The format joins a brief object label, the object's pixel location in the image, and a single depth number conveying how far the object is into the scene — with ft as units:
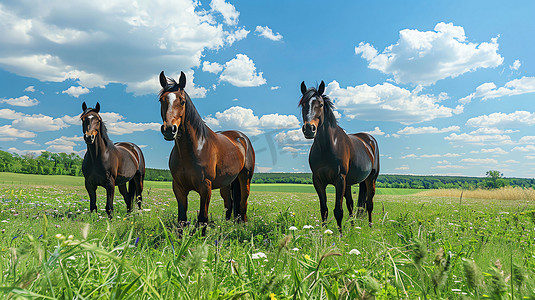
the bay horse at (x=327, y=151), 20.27
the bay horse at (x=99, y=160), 26.25
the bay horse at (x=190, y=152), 17.33
